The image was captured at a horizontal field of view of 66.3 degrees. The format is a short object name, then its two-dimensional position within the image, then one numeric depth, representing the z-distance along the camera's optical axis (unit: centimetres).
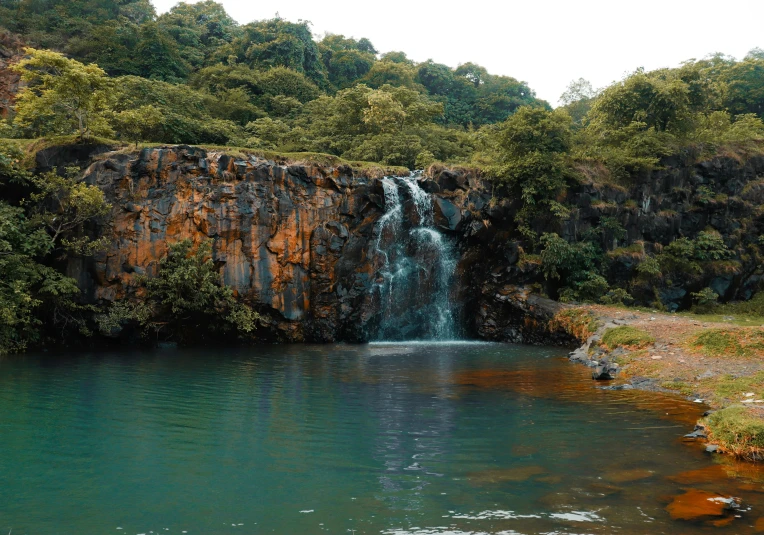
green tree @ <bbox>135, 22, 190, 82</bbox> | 4138
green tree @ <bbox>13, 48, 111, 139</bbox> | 2180
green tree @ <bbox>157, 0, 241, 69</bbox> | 5007
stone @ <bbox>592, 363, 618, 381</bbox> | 1418
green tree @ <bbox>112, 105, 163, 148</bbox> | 2494
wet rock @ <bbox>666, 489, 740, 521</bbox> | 598
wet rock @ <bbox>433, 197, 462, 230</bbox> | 2578
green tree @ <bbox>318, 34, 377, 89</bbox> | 5672
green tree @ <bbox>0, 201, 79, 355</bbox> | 1881
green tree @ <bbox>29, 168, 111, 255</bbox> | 2070
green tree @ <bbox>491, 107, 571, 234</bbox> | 2583
